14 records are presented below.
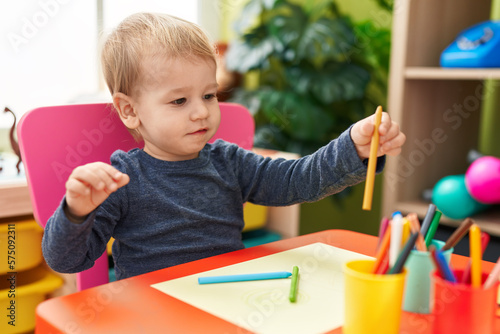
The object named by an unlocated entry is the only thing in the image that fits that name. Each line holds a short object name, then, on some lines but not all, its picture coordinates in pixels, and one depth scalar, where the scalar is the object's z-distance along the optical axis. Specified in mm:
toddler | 833
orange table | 516
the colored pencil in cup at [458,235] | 518
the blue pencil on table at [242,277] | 638
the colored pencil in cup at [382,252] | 484
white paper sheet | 530
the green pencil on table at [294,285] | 585
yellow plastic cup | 461
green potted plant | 1973
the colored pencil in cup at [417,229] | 508
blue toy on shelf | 1407
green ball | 1459
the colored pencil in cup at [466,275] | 498
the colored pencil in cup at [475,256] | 479
